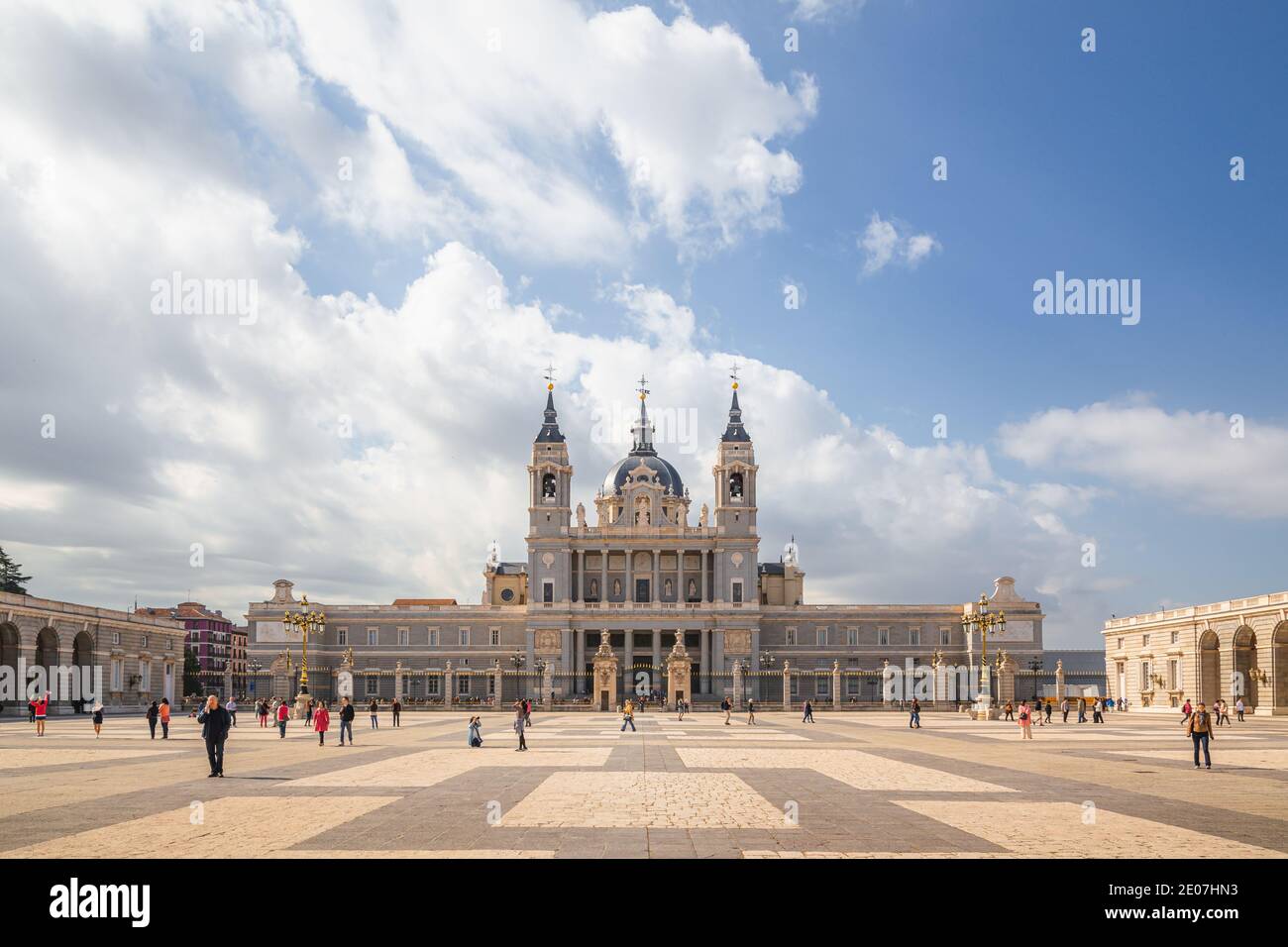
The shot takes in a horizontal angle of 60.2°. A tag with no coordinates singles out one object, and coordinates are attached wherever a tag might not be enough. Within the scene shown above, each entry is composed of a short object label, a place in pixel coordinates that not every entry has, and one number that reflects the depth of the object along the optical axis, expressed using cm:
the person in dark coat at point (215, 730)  2278
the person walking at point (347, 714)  3544
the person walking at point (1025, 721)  4100
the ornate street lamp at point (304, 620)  6781
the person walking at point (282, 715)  3938
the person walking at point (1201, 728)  2641
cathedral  10112
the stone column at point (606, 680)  8531
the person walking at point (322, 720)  3442
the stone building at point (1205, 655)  6016
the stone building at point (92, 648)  6222
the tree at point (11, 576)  9969
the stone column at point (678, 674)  8325
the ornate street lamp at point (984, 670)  6335
